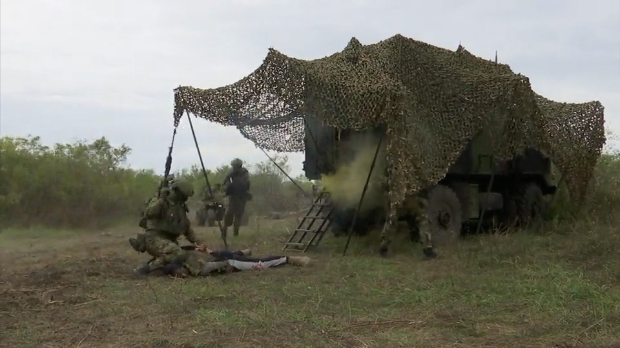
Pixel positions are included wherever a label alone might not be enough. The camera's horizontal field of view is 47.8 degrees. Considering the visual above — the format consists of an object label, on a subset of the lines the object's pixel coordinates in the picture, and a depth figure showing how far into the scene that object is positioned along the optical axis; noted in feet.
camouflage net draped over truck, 30.14
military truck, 36.29
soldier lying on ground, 27.22
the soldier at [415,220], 31.12
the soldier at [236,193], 45.68
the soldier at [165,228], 27.76
